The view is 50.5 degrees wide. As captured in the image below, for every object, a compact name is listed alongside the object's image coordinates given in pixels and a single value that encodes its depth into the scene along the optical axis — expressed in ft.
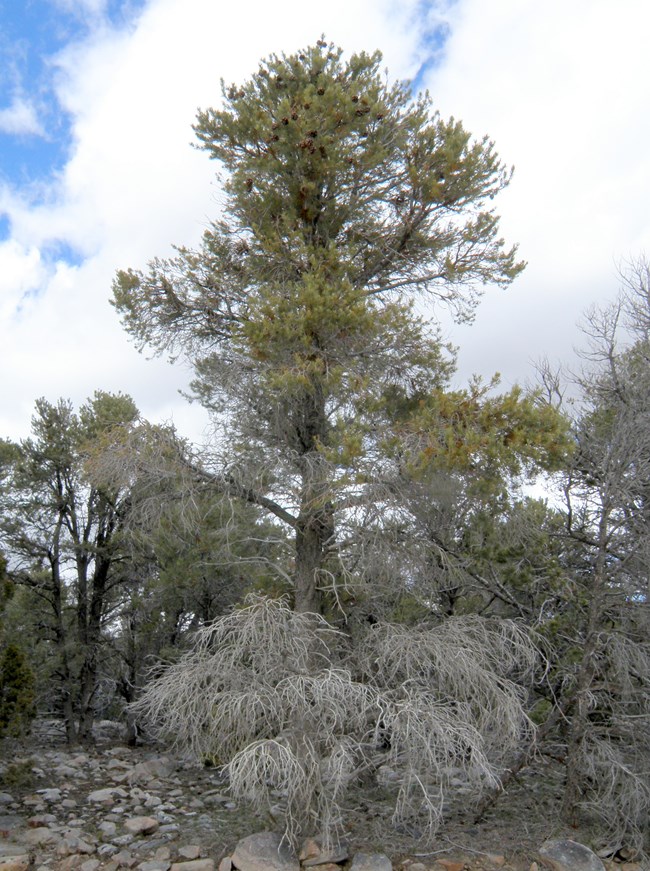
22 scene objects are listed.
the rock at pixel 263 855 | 21.80
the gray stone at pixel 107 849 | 23.76
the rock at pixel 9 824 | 25.43
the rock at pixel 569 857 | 22.24
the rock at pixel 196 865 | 22.21
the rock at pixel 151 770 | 34.14
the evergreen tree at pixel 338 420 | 21.89
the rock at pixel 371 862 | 21.65
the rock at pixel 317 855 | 22.04
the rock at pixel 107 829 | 25.54
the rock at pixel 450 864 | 22.27
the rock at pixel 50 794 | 30.19
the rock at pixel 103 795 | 30.18
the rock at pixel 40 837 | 24.48
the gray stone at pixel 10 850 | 23.07
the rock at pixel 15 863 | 21.83
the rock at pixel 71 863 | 22.43
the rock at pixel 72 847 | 23.58
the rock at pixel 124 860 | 22.81
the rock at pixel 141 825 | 25.86
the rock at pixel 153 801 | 29.76
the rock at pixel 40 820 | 26.47
